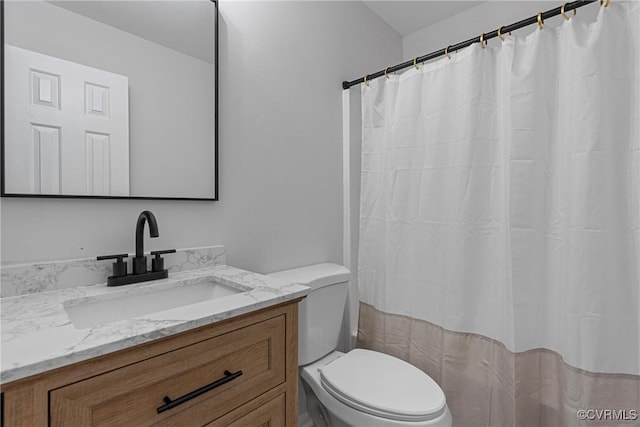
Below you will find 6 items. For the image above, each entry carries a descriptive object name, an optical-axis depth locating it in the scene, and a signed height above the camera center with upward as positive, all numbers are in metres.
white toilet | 1.17 -0.69
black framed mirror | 0.93 +0.35
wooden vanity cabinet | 0.58 -0.37
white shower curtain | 1.17 -0.05
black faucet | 1.02 -0.18
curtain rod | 1.21 +0.74
